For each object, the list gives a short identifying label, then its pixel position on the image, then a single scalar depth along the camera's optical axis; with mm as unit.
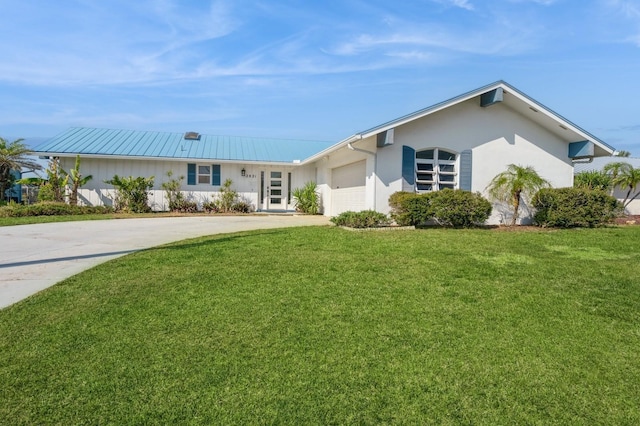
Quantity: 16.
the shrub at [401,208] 11625
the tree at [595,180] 17641
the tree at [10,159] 21125
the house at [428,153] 12719
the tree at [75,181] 17828
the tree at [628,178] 16656
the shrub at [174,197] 18891
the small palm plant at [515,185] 12258
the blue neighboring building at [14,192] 22695
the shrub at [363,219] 11375
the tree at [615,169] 16984
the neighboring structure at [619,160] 19328
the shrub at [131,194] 17812
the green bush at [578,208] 11703
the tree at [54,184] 17578
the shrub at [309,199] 19219
